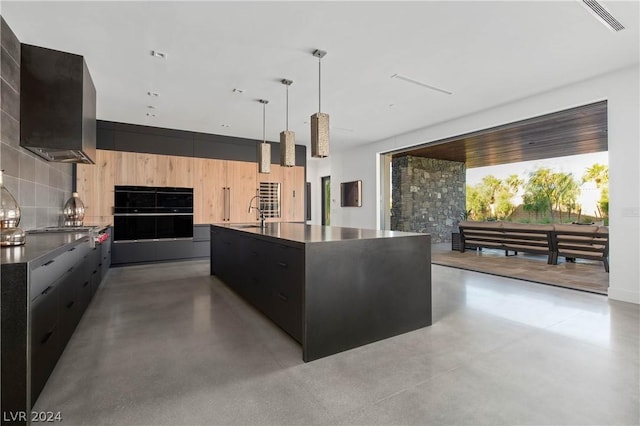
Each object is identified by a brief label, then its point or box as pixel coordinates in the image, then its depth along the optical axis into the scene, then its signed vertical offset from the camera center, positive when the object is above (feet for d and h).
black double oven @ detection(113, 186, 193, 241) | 18.08 +0.16
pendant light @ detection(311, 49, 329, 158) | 9.73 +2.52
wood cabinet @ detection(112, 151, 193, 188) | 18.35 +2.83
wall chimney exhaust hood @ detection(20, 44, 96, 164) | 9.58 +3.63
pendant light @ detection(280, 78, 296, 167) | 11.78 +2.52
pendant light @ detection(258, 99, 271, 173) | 13.37 +2.46
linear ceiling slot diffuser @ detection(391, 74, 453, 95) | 12.41 +5.52
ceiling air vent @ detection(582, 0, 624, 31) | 8.02 +5.40
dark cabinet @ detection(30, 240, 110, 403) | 4.88 -1.80
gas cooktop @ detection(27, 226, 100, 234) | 9.44 -0.46
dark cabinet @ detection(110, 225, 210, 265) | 18.07 -2.03
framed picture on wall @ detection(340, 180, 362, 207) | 25.70 +1.85
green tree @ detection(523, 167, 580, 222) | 29.22 +2.37
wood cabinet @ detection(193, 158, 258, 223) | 20.48 +1.74
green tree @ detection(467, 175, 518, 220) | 33.17 +1.84
